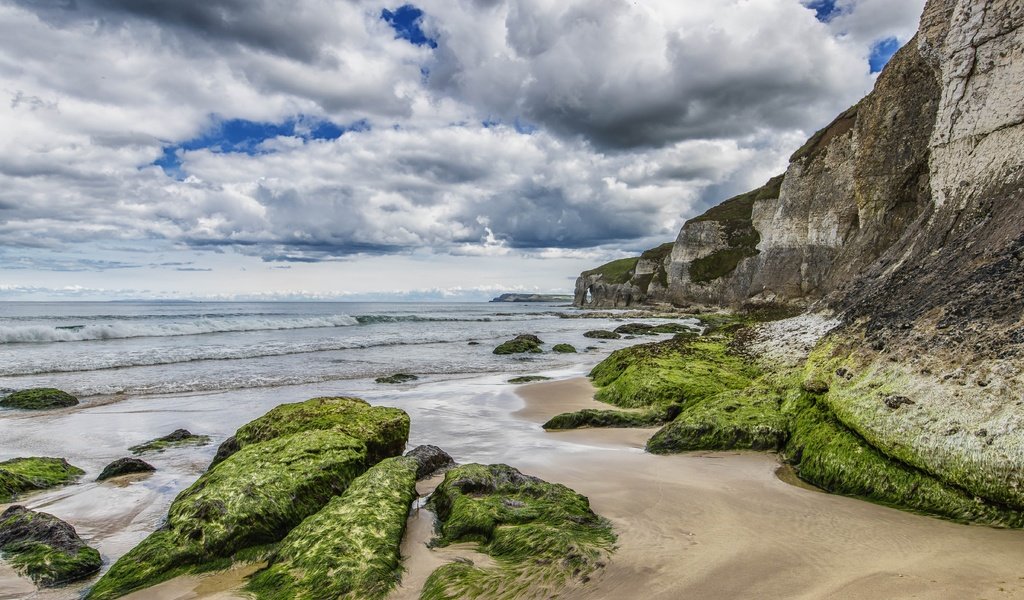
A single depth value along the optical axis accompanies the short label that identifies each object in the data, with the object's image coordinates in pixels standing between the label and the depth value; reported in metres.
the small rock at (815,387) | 7.79
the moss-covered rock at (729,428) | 7.82
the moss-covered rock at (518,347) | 27.95
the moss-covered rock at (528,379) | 17.38
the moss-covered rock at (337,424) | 7.57
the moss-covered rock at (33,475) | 7.18
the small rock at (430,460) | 7.31
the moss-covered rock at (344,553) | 4.17
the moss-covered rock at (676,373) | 11.09
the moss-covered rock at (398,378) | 18.20
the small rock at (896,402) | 5.82
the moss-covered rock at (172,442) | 9.57
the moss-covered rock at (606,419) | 10.23
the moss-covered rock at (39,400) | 13.82
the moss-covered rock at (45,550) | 4.80
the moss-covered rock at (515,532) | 4.13
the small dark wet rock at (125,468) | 7.95
